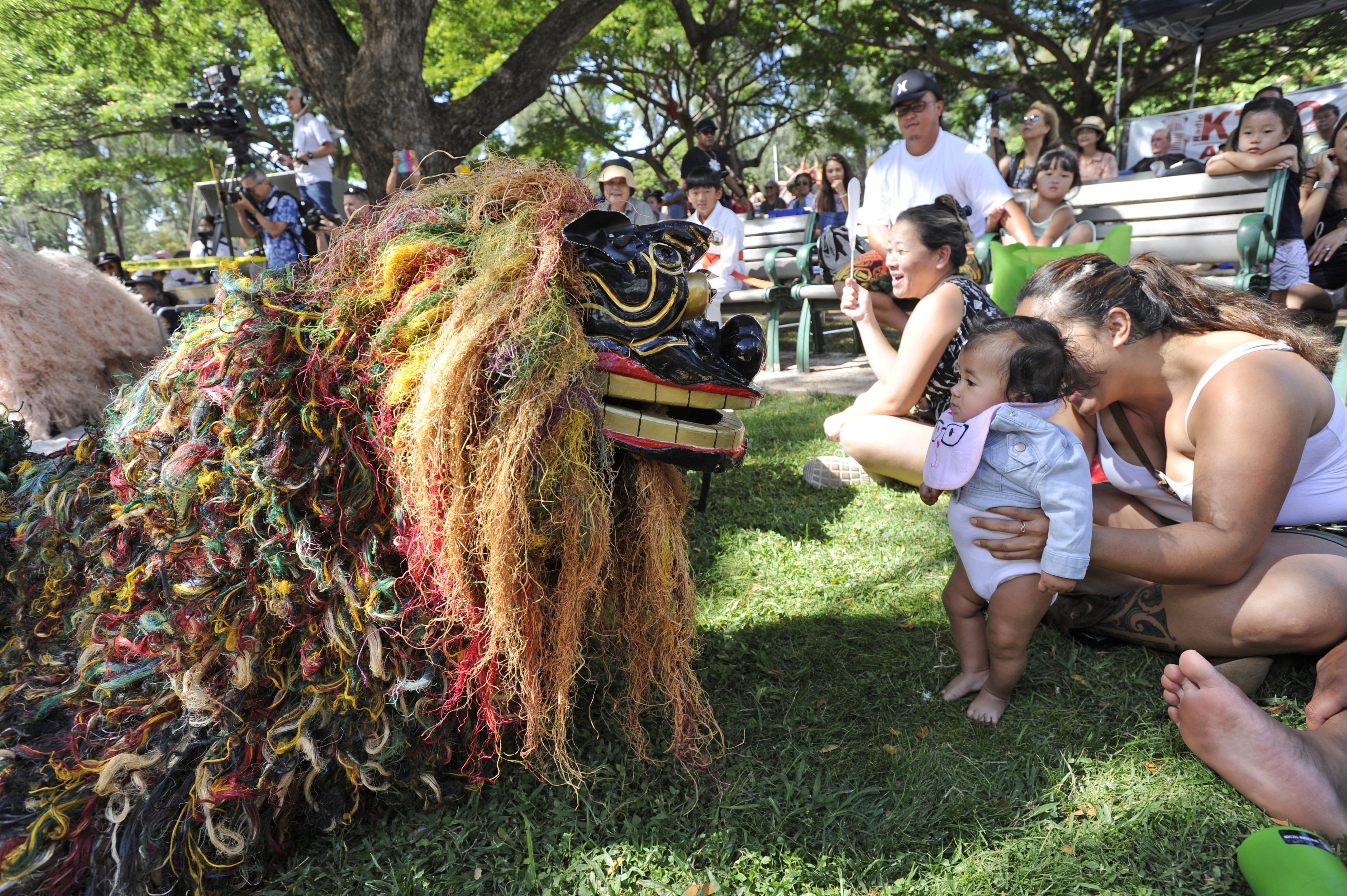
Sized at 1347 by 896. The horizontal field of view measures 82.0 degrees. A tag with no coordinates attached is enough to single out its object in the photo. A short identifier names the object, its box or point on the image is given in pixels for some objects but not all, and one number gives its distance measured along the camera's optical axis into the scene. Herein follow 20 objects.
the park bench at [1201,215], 4.78
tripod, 9.54
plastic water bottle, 1.42
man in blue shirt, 7.11
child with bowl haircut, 6.55
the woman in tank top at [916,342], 3.09
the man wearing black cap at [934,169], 4.88
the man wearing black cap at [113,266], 10.36
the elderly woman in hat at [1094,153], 8.73
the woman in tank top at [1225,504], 1.79
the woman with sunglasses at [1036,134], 7.25
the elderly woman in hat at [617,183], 6.29
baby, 1.98
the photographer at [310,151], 9.08
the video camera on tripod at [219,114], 8.94
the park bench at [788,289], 6.86
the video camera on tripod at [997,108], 9.38
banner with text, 12.30
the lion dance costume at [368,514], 1.46
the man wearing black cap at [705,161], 6.67
